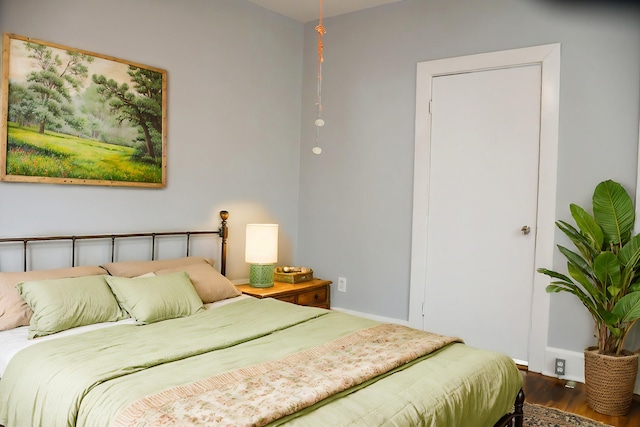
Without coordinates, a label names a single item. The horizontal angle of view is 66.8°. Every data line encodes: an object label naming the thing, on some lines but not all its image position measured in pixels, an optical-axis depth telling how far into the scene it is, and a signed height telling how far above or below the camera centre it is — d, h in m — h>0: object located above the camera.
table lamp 3.83 -0.48
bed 1.61 -0.70
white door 3.47 -0.06
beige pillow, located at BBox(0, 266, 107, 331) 2.42 -0.59
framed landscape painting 2.77 +0.44
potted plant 2.75 -0.49
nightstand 3.69 -0.78
